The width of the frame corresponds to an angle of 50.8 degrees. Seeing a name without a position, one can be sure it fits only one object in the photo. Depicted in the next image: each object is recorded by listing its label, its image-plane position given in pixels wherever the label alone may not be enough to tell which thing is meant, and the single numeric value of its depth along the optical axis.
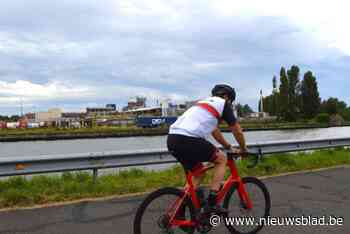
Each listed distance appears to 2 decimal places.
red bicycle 4.02
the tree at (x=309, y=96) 92.50
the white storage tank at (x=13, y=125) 93.60
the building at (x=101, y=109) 151.38
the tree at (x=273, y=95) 116.56
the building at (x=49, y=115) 129.80
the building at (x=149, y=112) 95.76
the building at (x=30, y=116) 143.50
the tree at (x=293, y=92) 92.50
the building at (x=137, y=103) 154.68
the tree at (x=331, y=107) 108.34
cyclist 4.08
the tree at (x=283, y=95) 92.00
